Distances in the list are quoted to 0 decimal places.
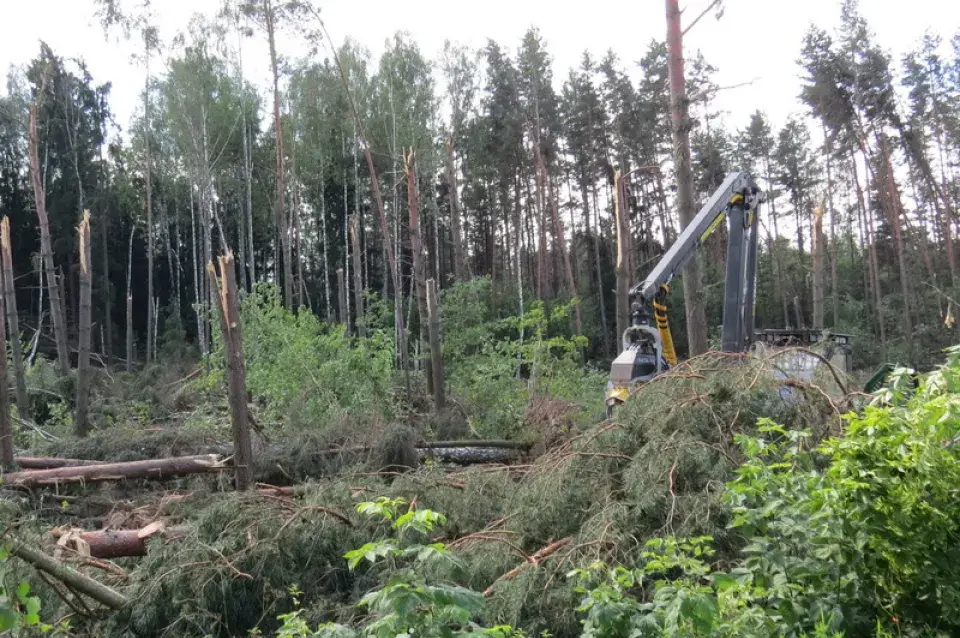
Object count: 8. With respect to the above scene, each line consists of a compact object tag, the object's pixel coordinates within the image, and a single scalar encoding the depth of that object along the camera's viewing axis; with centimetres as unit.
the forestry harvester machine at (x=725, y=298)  780
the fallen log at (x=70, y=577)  386
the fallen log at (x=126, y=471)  780
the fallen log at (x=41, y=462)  867
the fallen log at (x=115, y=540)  570
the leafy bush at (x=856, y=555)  251
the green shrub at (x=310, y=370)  1096
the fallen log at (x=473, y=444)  972
